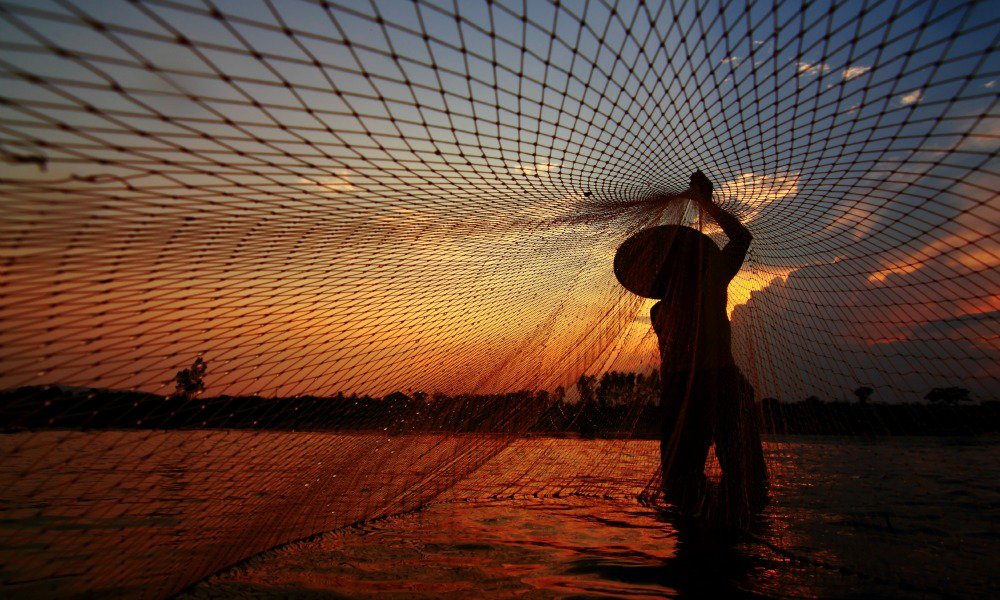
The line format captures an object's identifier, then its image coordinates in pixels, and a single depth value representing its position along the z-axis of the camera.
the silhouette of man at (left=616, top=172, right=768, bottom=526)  4.21
